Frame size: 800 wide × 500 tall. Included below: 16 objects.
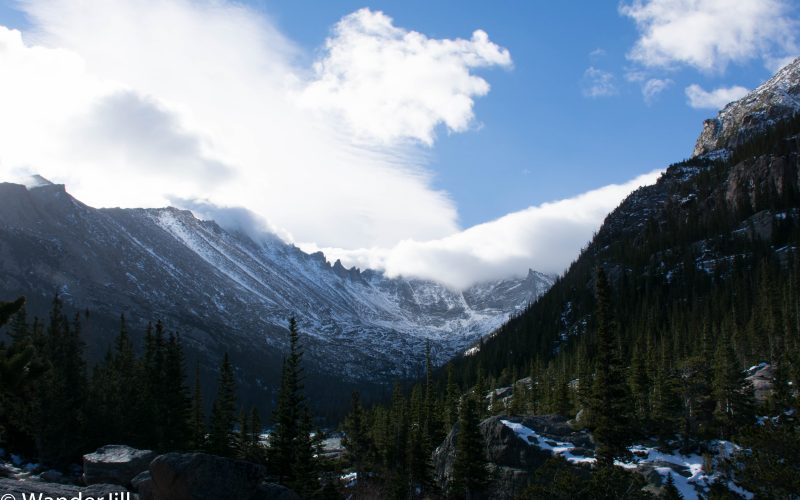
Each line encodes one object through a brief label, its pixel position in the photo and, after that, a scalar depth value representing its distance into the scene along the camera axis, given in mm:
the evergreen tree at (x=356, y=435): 81188
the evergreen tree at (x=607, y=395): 37625
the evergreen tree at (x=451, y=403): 84125
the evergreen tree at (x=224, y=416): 55566
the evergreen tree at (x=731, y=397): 56500
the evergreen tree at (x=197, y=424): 57900
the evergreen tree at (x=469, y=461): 47812
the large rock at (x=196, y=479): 22562
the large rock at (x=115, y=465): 34406
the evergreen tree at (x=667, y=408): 59688
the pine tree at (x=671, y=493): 26612
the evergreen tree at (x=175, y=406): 59438
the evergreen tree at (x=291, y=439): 44719
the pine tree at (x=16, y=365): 16203
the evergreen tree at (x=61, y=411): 55188
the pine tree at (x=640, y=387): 67500
